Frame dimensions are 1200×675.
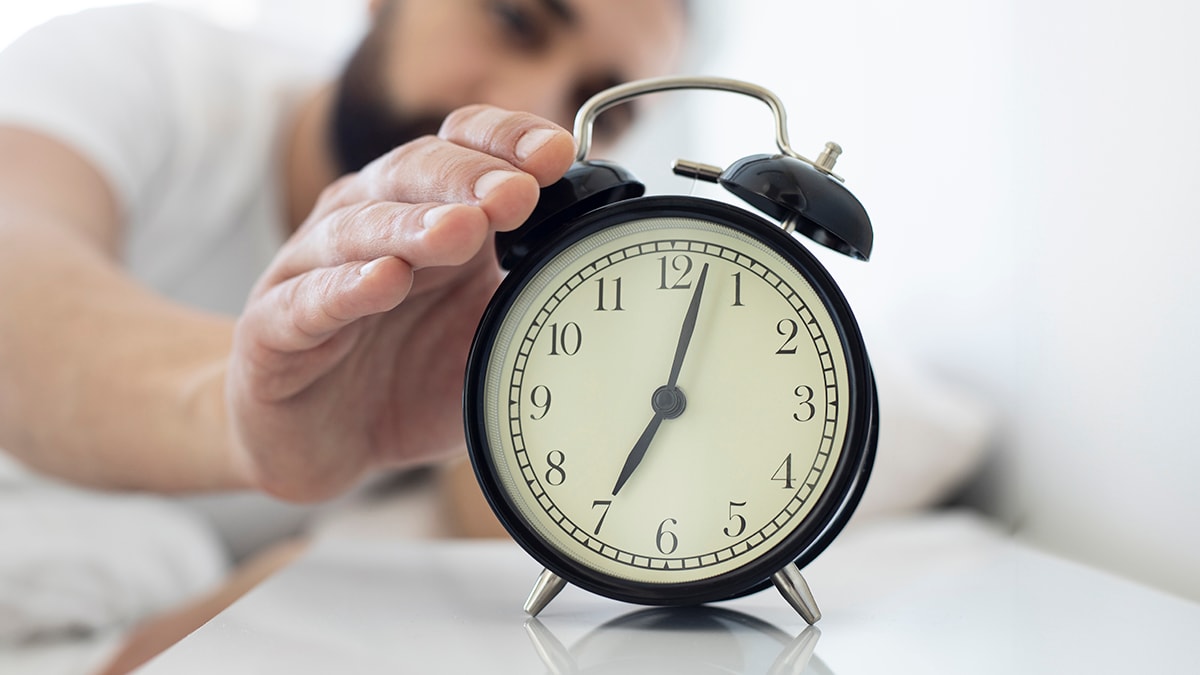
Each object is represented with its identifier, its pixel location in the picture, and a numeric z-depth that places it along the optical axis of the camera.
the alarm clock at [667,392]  0.59
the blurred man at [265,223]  0.61
